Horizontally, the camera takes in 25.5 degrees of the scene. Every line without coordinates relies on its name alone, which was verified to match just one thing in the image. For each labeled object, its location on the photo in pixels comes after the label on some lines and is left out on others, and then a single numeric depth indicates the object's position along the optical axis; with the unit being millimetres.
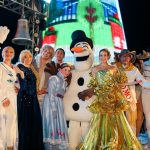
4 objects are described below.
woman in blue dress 3812
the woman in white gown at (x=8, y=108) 3553
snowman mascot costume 3902
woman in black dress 3676
